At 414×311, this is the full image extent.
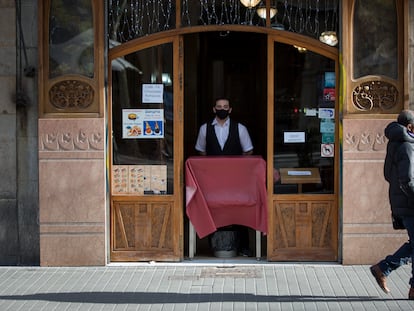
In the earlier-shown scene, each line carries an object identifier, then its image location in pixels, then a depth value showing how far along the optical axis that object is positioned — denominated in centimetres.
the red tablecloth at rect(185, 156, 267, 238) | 934
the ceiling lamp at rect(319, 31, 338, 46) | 912
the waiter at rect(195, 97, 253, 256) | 978
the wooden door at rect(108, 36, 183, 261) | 927
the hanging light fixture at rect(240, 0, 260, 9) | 914
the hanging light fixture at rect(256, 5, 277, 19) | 915
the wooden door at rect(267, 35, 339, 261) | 923
